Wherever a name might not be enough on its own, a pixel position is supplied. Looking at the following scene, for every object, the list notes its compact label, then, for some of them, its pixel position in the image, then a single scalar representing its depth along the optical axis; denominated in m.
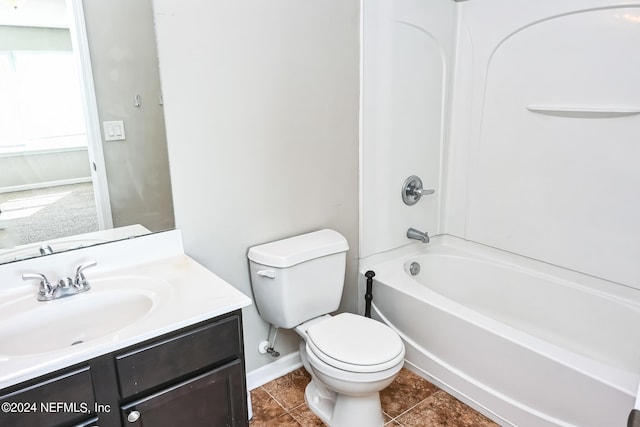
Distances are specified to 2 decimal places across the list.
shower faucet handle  2.60
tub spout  2.63
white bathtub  1.73
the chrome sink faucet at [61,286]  1.46
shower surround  2.00
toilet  1.79
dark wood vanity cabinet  1.13
